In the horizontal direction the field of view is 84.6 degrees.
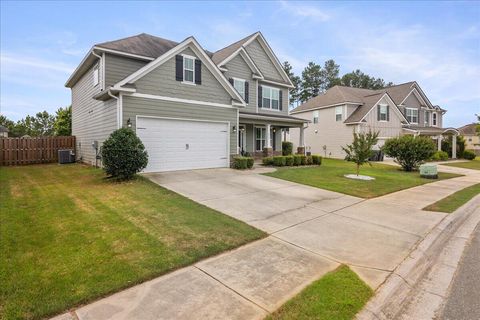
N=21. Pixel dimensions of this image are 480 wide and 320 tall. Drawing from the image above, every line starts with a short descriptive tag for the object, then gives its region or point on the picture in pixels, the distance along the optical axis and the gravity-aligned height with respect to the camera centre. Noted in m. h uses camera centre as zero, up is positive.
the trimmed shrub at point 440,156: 26.14 -0.32
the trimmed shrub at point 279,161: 15.73 -0.52
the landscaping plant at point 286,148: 23.43 +0.38
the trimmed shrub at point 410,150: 16.75 +0.18
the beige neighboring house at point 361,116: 25.89 +3.92
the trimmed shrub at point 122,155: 9.23 -0.12
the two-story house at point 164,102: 11.43 +2.40
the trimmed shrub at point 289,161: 16.06 -0.53
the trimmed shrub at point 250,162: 14.21 -0.54
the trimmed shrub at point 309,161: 17.32 -0.56
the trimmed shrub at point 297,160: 16.50 -0.48
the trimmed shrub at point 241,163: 13.98 -0.58
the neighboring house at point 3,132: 33.57 +2.53
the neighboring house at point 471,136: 56.88 +3.79
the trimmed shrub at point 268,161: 15.90 -0.53
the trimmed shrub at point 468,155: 29.14 -0.23
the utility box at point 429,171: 14.07 -0.99
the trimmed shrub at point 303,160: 16.86 -0.49
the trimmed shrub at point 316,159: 17.58 -0.44
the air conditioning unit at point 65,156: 16.12 -0.28
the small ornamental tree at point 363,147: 12.75 +0.27
